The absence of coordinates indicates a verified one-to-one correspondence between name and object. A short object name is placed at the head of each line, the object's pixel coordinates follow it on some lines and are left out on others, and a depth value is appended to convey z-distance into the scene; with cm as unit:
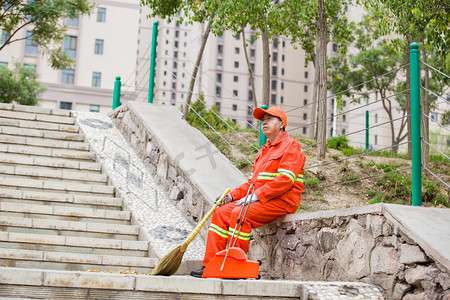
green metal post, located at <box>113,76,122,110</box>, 1091
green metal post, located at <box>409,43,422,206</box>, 393
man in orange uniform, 429
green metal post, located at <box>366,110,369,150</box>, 1249
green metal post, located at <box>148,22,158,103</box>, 938
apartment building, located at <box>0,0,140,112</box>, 3638
